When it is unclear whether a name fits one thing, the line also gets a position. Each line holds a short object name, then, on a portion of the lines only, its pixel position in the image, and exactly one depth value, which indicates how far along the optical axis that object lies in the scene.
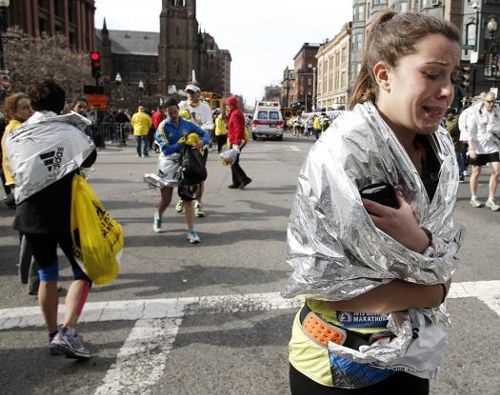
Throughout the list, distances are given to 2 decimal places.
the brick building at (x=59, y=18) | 49.75
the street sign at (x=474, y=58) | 19.17
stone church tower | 94.69
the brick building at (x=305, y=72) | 128.62
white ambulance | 31.56
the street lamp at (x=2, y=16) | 14.93
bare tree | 32.75
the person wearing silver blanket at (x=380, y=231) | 1.30
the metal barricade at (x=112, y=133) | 23.20
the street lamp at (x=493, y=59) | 20.87
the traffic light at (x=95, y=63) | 21.25
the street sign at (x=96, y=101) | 23.28
